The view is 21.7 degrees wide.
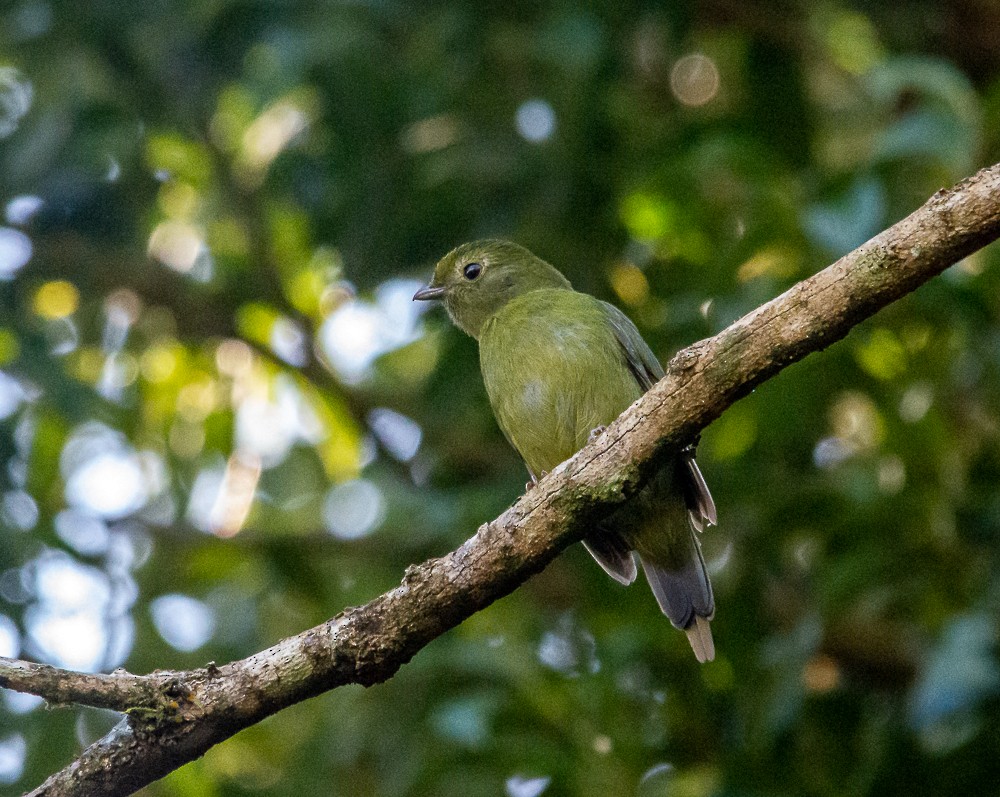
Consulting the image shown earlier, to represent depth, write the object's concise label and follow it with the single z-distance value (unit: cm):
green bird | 912
